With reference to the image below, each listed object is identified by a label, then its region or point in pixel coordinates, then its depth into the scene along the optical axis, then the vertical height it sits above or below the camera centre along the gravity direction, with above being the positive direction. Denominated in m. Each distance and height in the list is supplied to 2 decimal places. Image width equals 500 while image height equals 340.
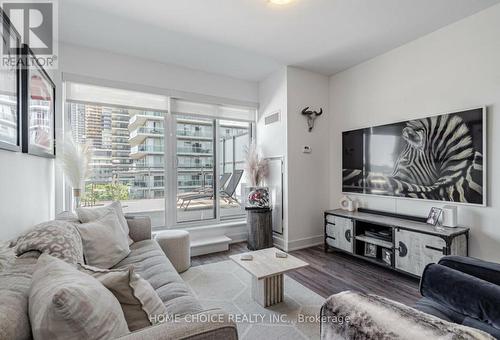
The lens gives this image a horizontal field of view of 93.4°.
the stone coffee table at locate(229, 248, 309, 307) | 1.98 -0.84
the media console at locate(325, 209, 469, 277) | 2.31 -0.80
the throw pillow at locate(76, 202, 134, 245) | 2.09 -0.40
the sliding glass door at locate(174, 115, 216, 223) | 3.68 +0.02
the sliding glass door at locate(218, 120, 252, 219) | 4.10 +0.07
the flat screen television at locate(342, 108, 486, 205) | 2.38 +0.11
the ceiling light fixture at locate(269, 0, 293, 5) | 2.16 +1.55
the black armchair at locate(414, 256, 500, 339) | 1.06 -0.62
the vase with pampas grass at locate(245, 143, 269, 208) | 3.63 -0.13
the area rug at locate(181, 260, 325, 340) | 1.74 -1.20
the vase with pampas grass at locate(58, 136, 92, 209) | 2.63 +0.09
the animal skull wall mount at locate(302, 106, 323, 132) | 3.70 +0.84
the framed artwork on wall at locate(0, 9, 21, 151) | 1.50 +0.55
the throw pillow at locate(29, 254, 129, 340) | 0.66 -0.42
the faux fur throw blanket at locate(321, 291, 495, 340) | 0.67 -0.49
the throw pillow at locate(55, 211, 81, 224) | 2.06 -0.43
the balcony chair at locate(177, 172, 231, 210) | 3.72 -0.41
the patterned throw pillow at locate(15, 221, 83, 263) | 1.34 -0.43
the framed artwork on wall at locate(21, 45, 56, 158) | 1.83 +0.55
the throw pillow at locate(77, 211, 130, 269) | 1.76 -0.58
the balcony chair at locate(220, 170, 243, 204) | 4.17 -0.30
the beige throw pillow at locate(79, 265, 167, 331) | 0.90 -0.50
